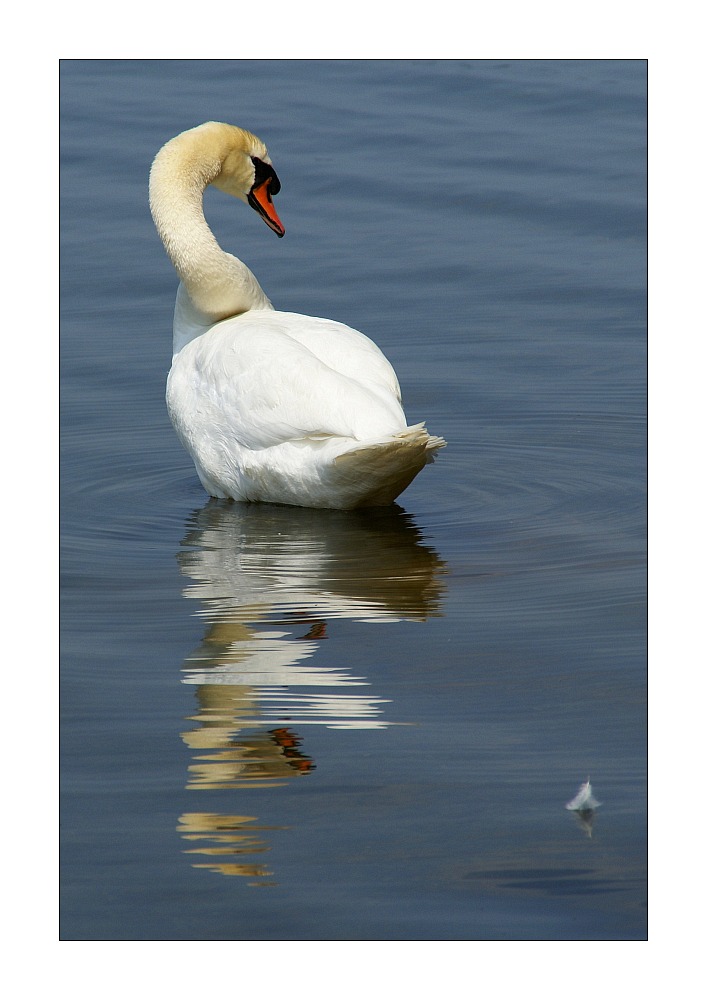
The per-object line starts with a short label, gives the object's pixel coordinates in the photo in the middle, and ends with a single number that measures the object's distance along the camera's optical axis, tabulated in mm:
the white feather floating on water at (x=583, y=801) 8508
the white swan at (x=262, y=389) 13047
